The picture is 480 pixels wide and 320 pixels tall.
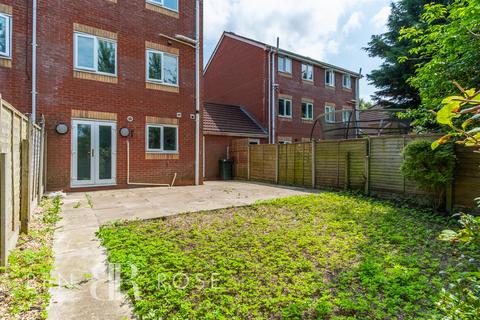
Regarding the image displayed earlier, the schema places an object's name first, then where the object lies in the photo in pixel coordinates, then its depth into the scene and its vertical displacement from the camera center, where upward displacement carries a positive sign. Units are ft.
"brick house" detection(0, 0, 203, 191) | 27.25 +8.60
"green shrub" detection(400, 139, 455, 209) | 20.15 -0.31
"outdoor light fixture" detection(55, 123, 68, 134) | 27.94 +3.40
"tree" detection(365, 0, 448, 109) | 52.95 +20.16
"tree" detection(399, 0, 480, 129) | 18.39 +7.69
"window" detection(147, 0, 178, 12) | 34.16 +20.14
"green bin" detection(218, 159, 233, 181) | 48.16 -1.31
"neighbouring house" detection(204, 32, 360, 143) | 55.67 +17.47
